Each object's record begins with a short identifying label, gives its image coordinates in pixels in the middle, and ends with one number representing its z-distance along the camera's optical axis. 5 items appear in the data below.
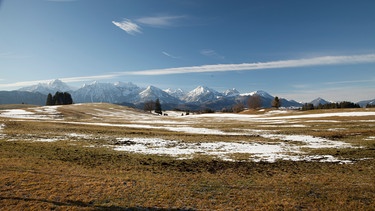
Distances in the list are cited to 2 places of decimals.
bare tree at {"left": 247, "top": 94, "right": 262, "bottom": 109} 160.29
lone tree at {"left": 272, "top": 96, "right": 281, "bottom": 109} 156.16
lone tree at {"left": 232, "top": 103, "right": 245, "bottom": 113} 179.02
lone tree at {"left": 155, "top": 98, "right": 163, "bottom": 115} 175.88
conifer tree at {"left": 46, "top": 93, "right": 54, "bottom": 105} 166.88
